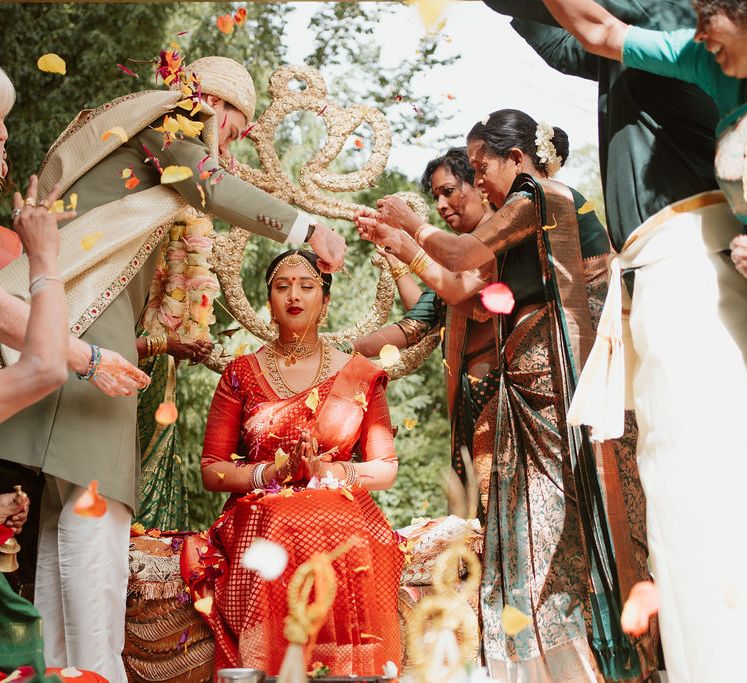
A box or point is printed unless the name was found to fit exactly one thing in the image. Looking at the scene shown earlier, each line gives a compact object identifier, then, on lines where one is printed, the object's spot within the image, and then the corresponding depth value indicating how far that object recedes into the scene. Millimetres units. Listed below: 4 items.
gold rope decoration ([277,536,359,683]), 3348
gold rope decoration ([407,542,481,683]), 3562
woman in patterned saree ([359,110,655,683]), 3441
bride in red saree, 3416
